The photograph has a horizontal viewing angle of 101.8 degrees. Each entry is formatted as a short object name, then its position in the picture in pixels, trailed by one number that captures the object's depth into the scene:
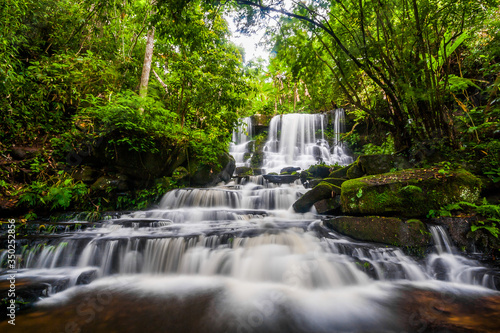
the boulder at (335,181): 6.49
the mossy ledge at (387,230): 3.76
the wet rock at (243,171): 12.55
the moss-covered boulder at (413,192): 4.16
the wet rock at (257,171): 13.02
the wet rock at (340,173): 7.45
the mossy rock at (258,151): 14.79
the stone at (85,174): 6.46
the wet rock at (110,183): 6.62
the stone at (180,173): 8.76
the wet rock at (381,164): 5.78
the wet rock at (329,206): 5.73
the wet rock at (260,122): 17.88
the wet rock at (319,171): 9.15
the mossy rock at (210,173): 9.30
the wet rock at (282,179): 9.83
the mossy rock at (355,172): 6.41
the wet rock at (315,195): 5.95
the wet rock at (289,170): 11.73
